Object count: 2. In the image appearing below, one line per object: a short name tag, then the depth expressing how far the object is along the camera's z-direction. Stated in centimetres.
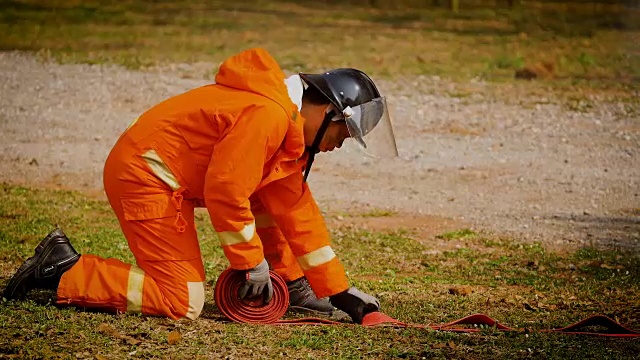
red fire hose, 1083
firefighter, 1029
